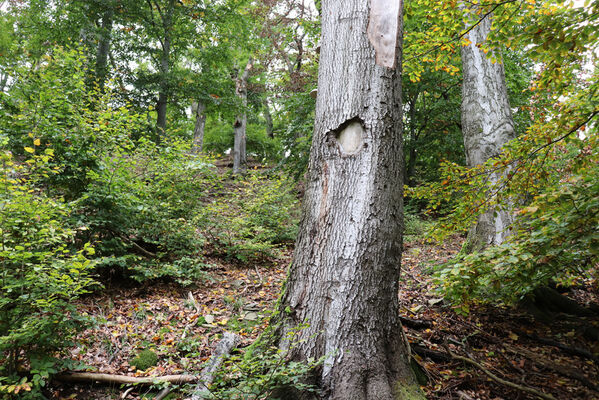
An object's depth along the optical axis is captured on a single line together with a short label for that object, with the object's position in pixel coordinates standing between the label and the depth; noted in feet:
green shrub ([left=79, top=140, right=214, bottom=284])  14.66
